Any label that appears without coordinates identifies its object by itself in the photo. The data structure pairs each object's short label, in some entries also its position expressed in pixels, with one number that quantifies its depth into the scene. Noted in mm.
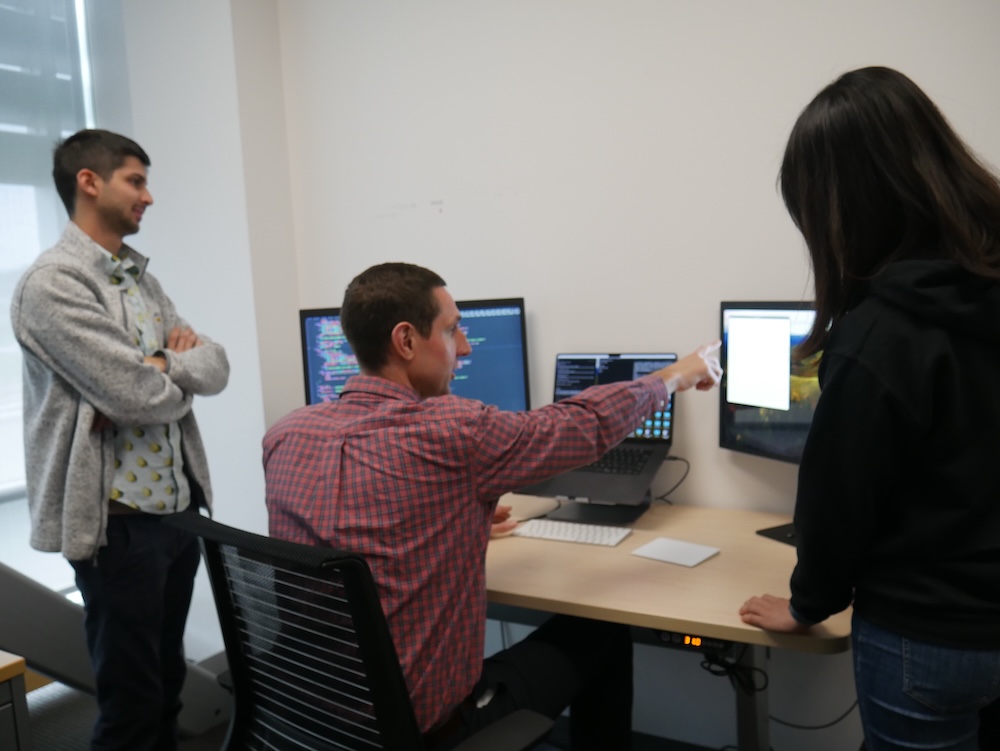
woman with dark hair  992
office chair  1083
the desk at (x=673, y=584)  1414
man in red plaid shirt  1274
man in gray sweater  1754
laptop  2033
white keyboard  1887
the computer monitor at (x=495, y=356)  2297
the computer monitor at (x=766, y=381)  1795
